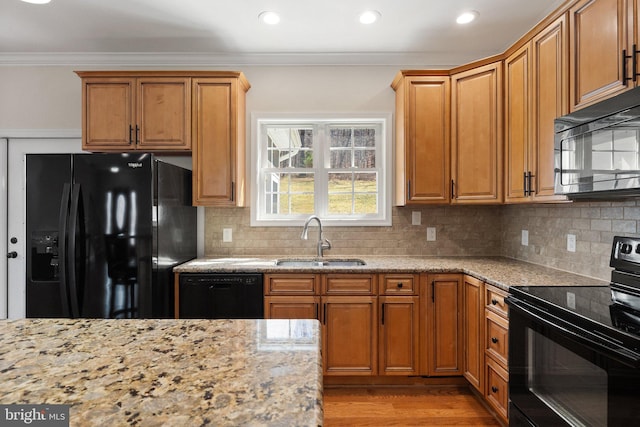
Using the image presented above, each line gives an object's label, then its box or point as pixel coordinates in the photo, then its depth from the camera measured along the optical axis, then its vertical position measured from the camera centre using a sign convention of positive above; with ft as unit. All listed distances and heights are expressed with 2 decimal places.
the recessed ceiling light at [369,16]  8.22 +4.62
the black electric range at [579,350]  3.85 -1.75
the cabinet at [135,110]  9.27 +2.68
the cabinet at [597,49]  5.12 +2.54
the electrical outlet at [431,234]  10.45 -0.65
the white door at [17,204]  10.14 +0.25
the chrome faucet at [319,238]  9.87 -0.73
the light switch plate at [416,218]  10.50 -0.18
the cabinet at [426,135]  9.29 +2.02
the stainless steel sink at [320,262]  9.81 -1.41
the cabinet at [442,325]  8.38 -2.68
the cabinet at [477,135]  8.57 +1.92
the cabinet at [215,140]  9.33 +1.91
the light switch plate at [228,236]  10.50 -0.70
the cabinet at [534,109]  6.52 +2.09
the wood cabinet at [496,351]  6.57 -2.73
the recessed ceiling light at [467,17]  8.29 +4.65
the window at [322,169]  10.78 +1.31
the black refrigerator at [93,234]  7.55 -0.46
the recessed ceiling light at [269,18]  8.27 +4.62
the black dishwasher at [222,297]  8.39 -2.01
